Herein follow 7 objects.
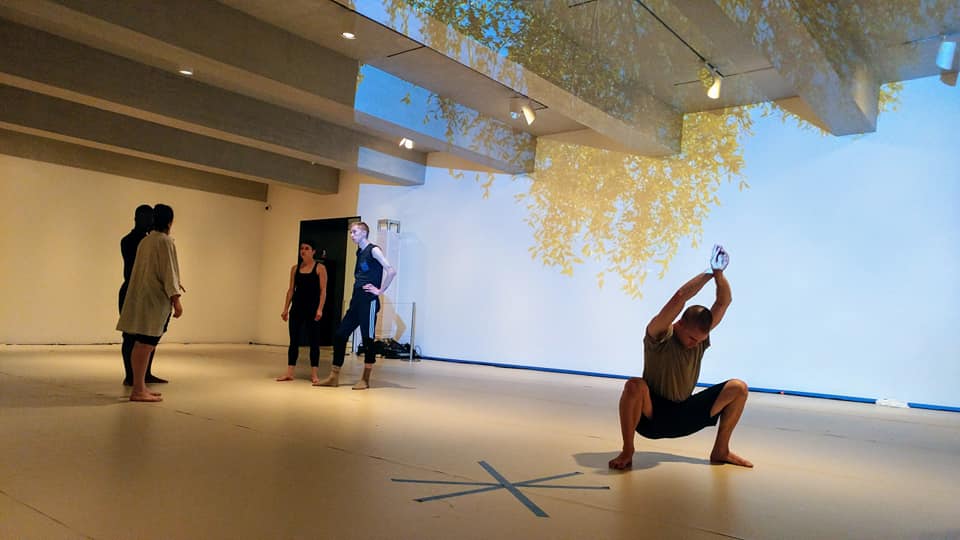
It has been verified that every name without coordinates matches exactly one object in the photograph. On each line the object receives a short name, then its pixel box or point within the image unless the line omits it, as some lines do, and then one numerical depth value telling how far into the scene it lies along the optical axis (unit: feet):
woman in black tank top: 18.12
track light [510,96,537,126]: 24.77
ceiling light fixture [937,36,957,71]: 17.13
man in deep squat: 9.14
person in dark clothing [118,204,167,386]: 16.38
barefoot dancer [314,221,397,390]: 17.56
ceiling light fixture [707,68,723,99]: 21.52
